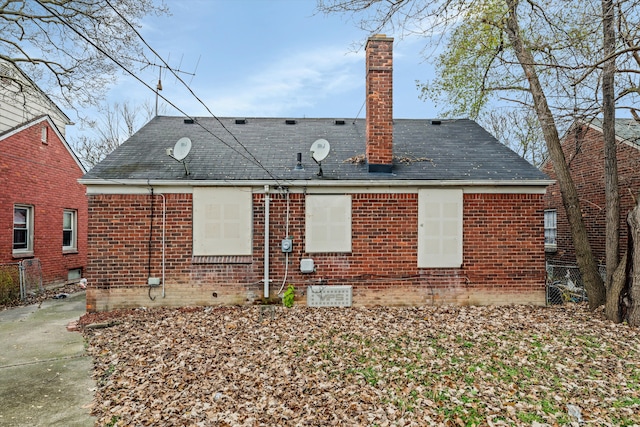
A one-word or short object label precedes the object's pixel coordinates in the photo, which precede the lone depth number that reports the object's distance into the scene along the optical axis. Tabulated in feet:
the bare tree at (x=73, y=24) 29.55
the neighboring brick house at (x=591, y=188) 35.78
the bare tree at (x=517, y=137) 74.33
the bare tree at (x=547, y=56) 23.13
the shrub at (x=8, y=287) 30.19
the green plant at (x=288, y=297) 26.21
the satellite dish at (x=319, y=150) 27.12
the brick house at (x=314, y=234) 26.40
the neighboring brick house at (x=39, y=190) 33.78
